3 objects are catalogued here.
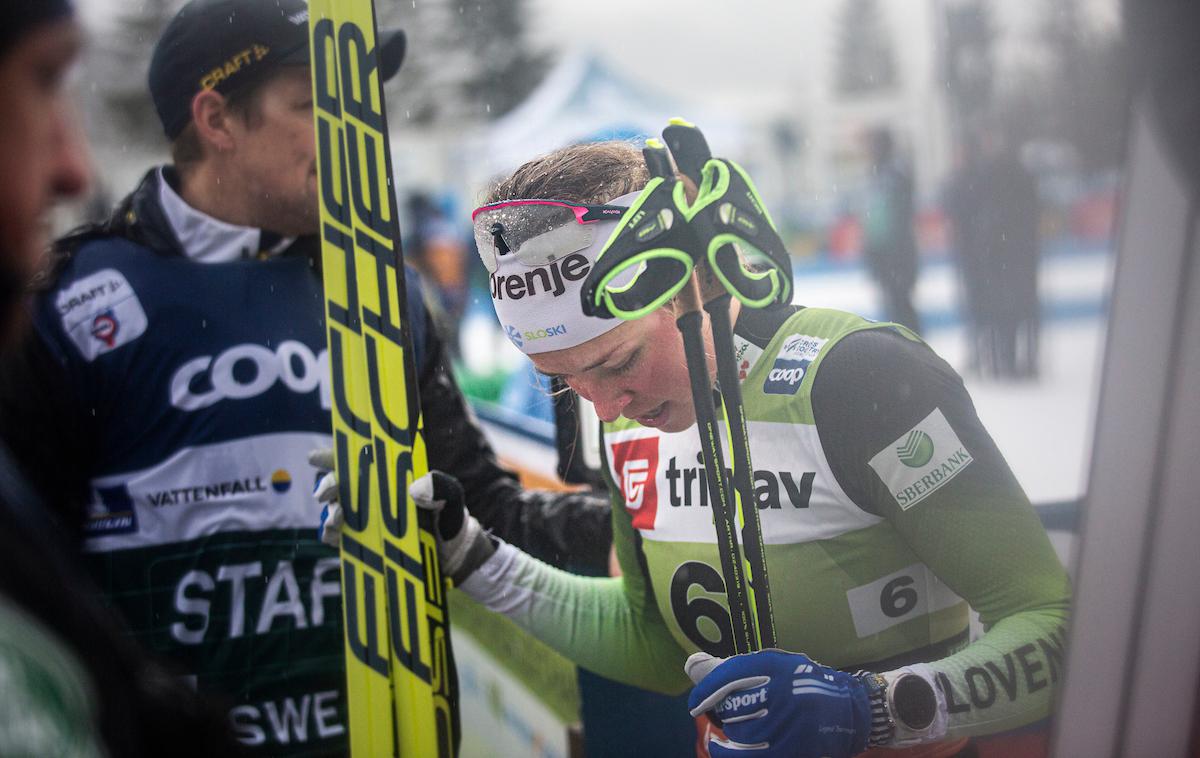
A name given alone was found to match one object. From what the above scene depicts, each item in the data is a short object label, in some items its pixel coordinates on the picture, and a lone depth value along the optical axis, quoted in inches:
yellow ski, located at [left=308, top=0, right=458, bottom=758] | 62.1
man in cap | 66.7
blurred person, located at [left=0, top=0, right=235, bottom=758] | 27.8
